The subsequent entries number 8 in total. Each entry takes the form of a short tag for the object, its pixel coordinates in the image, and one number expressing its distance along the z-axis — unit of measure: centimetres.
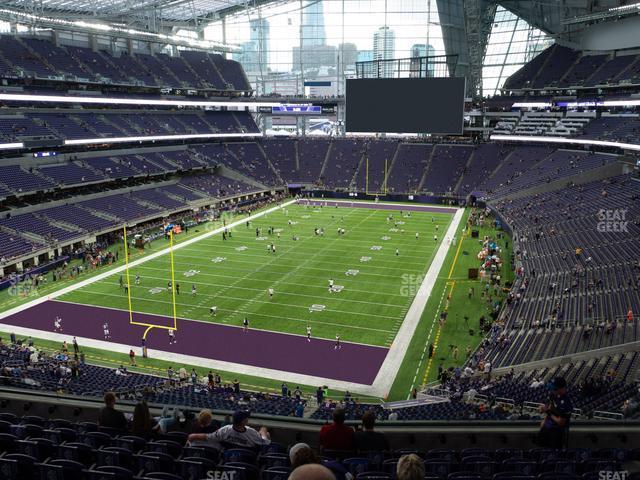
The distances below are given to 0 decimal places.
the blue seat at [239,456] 623
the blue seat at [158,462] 618
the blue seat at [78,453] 655
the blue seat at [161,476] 560
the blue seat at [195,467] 597
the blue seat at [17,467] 605
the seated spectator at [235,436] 655
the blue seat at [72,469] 600
